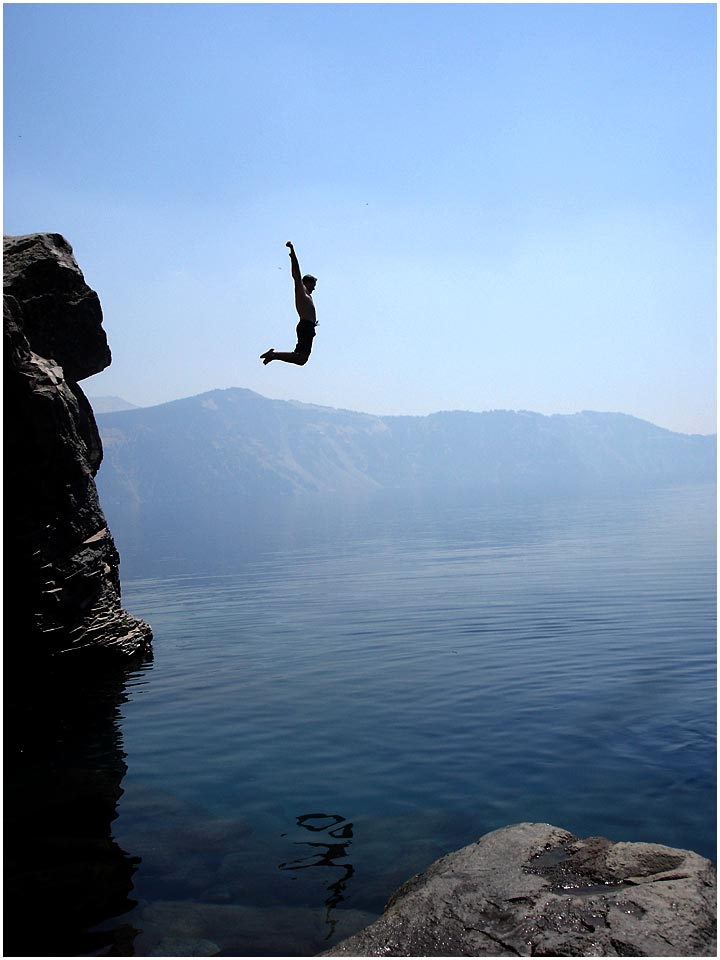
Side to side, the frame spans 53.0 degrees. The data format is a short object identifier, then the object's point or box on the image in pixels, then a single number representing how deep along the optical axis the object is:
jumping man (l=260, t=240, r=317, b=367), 16.50
